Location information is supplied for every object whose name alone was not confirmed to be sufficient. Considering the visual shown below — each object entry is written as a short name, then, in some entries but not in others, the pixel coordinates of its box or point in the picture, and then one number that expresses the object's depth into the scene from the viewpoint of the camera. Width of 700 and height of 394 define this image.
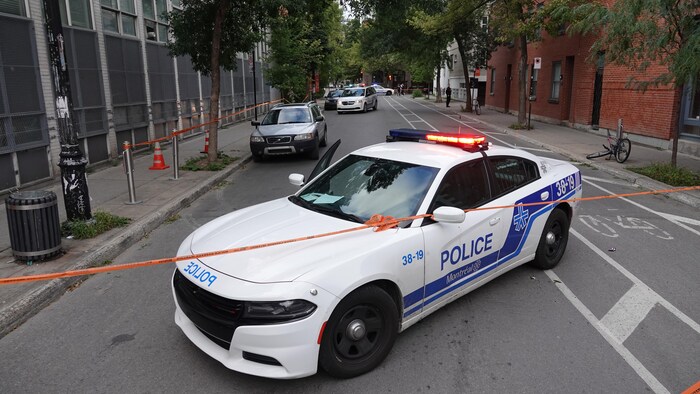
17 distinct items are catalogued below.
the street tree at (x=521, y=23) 18.98
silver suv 13.51
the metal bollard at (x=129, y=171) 8.64
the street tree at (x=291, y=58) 25.84
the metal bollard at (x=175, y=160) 10.98
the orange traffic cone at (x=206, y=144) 14.07
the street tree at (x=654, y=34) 9.22
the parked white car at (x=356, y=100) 34.19
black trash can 5.55
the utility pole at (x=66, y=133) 6.25
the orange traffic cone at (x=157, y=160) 12.37
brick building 14.96
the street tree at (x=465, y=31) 23.64
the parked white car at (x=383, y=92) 75.36
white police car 3.31
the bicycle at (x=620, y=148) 13.05
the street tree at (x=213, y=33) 12.52
